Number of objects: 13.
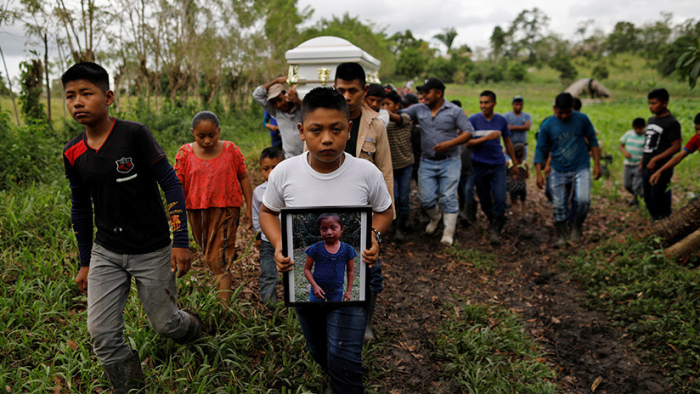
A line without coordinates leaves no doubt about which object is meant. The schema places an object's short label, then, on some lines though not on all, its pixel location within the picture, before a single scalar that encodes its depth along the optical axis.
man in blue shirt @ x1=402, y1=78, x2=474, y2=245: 5.92
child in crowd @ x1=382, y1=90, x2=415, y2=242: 5.94
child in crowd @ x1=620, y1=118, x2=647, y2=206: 7.81
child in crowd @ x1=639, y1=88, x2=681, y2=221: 6.36
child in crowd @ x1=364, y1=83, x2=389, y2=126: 5.40
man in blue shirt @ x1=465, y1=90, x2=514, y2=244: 6.50
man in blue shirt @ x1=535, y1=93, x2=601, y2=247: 6.18
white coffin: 4.96
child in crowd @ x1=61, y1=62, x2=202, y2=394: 2.52
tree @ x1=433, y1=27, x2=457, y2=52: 99.75
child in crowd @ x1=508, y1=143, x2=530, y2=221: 7.54
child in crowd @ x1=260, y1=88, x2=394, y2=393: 2.23
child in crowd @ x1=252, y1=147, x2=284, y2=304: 3.89
